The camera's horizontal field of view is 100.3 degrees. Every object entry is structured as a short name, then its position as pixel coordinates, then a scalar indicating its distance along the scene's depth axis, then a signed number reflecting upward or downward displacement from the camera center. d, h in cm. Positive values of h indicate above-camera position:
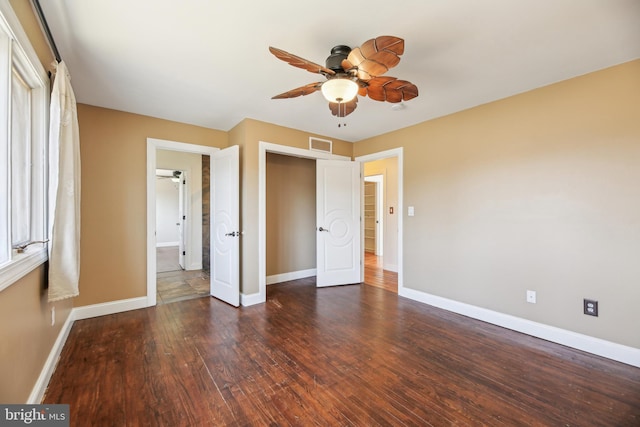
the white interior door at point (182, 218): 568 -6
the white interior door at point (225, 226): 345 -15
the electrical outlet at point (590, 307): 231 -83
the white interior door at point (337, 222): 429 -13
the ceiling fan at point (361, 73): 155 +94
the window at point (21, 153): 136 +40
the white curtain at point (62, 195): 188 +16
